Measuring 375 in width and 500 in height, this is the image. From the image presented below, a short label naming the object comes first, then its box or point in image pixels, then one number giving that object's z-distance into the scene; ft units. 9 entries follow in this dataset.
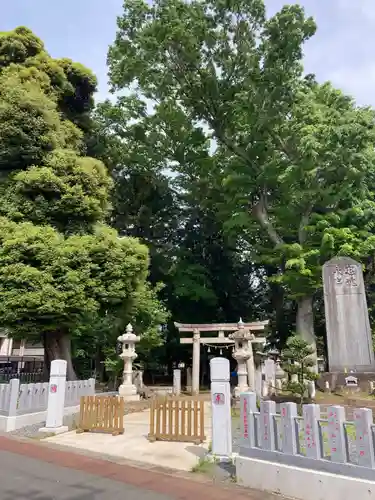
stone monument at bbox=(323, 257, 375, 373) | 49.62
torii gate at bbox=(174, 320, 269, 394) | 58.93
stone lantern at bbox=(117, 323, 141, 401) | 48.98
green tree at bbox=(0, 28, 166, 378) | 45.19
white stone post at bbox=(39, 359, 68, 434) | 31.40
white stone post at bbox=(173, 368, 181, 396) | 58.23
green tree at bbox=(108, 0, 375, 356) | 61.72
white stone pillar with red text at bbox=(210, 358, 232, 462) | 21.57
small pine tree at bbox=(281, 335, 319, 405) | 37.06
